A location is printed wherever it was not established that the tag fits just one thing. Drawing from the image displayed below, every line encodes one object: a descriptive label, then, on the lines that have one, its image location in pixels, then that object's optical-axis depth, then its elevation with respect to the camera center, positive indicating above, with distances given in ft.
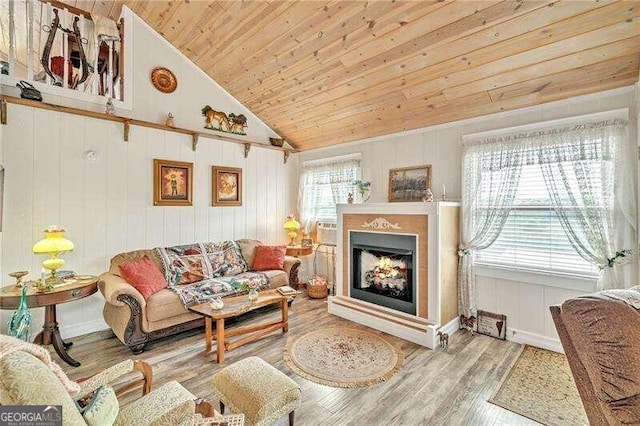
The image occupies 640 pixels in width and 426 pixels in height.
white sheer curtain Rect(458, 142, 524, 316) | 10.03 +0.54
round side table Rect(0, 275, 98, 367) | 7.84 -2.42
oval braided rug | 7.94 -4.55
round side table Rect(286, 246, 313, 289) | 15.56 -2.04
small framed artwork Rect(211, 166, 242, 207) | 14.44 +1.50
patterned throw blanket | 11.02 -2.54
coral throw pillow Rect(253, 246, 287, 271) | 13.97 -2.22
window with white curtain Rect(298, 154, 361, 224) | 15.30 +1.68
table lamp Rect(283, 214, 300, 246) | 16.10 -0.74
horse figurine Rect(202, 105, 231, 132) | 14.30 +4.96
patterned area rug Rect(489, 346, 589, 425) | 6.47 -4.58
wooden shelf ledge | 9.62 +3.89
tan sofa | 9.13 -3.34
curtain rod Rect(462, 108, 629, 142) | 8.25 +2.93
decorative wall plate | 12.82 +6.22
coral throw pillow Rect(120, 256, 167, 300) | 10.03 -2.25
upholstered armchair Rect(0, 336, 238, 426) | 2.82 -2.59
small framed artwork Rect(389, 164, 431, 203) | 12.39 +1.40
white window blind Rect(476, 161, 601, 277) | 9.21 -0.86
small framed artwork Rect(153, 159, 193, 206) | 12.60 +1.46
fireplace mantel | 10.08 -2.03
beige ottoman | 5.17 -3.44
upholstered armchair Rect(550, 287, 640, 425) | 3.97 -2.05
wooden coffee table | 8.91 -3.50
